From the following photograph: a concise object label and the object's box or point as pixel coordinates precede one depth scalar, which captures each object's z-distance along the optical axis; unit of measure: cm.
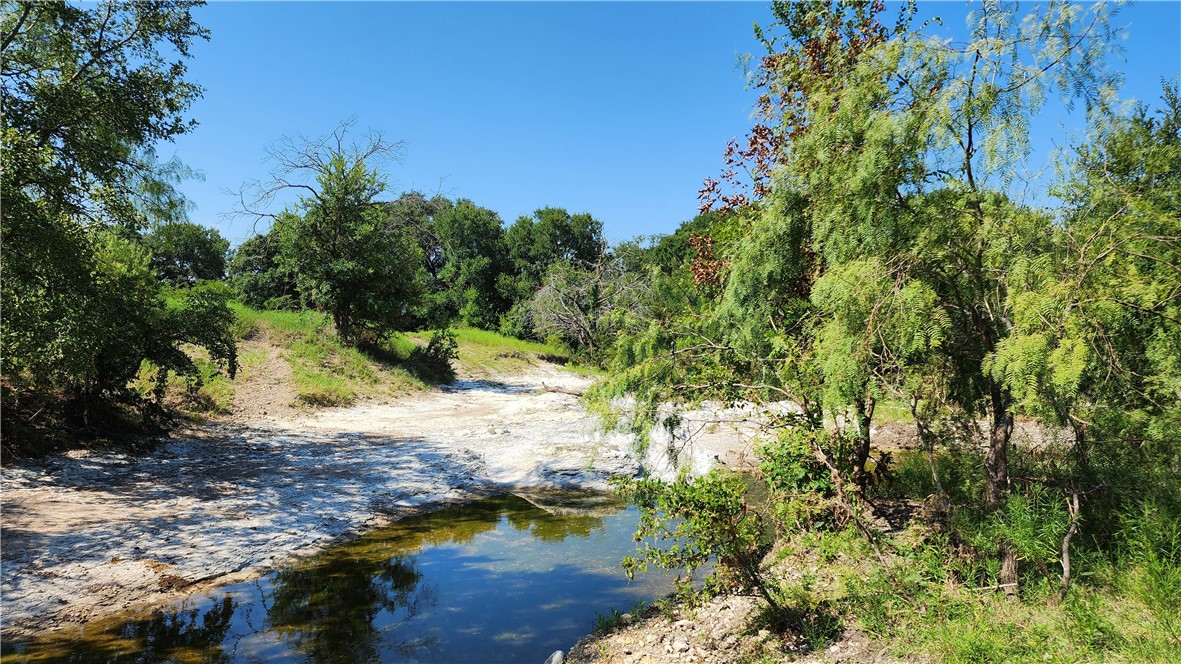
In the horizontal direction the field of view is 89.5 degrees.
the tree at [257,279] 3550
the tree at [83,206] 747
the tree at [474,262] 4578
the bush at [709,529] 466
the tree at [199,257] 4578
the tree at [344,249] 2153
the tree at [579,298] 2838
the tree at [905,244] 428
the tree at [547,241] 4956
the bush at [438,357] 2327
